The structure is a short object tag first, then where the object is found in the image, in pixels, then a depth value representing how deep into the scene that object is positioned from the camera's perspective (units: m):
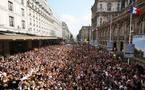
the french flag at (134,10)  10.91
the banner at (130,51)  9.65
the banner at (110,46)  13.90
